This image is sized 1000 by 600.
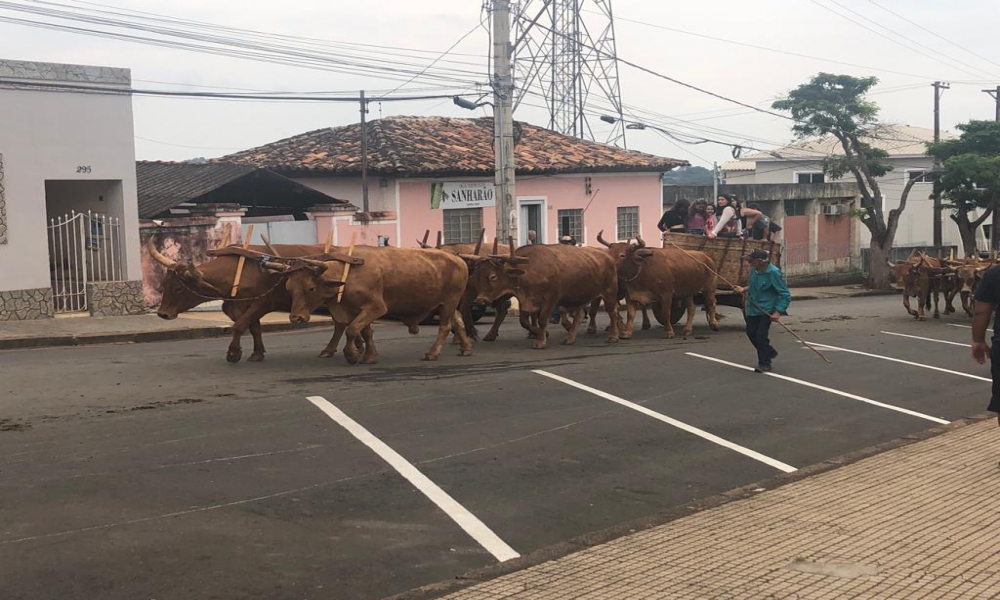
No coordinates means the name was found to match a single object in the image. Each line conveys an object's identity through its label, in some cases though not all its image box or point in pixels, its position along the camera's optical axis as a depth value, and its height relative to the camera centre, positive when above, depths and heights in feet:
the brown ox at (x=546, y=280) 49.90 -2.57
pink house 90.79 +4.22
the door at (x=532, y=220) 103.19 +0.45
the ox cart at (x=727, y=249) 59.26 -1.56
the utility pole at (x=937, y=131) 138.51 +11.05
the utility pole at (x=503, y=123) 69.87 +6.66
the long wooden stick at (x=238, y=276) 42.00 -1.73
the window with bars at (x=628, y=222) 112.06 +0.06
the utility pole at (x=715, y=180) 116.37 +4.41
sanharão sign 94.02 +2.74
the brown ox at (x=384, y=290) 41.50 -2.42
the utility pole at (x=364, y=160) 84.94 +5.37
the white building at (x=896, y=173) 165.07 +6.84
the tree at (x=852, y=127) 122.83 +10.24
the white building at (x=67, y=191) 61.16 +2.63
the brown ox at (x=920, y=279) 71.92 -4.16
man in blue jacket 44.14 -3.35
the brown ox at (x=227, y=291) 41.60 -2.26
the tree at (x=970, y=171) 123.54 +4.93
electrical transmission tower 119.85 +17.54
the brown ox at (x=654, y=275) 55.88 -2.72
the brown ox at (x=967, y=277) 70.32 -3.96
